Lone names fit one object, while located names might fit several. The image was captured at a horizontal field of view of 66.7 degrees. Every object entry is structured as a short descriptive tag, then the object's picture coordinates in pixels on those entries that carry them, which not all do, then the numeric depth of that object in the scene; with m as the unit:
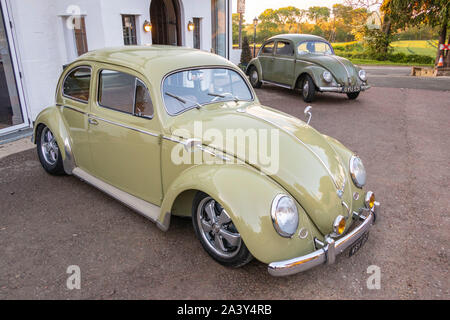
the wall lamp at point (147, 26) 10.23
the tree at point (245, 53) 19.00
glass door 6.53
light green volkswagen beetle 2.62
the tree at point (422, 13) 18.69
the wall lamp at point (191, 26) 12.66
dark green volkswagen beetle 9.29
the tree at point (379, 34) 27.45
